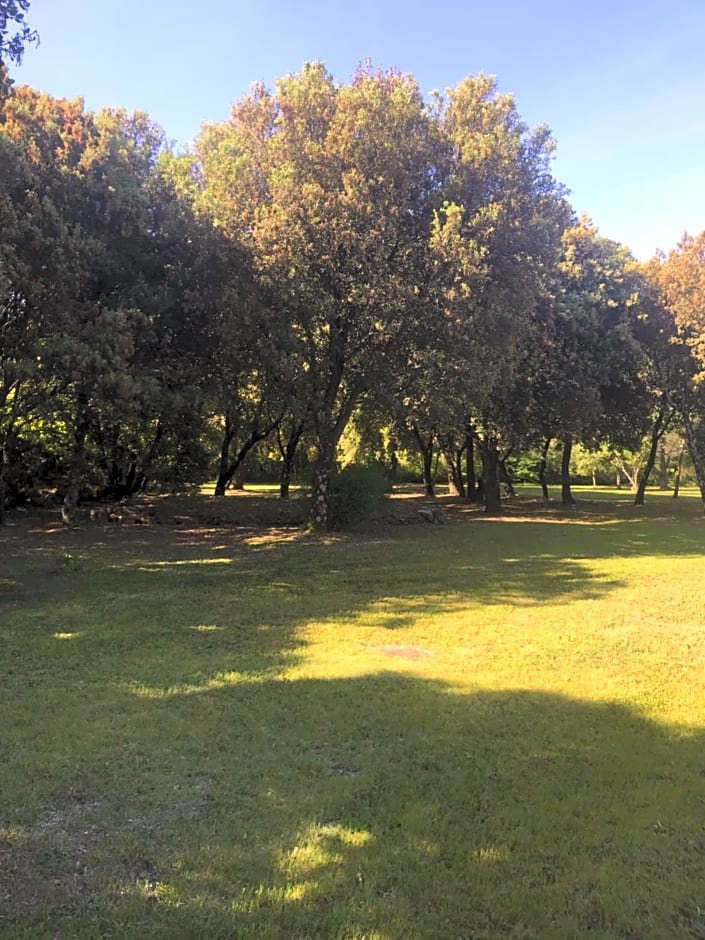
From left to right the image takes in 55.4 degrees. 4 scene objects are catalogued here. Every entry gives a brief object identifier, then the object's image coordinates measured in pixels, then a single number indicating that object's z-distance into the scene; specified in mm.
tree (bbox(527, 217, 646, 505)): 22453
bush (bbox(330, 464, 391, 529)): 18625
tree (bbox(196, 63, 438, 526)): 14859
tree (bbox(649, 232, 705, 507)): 23875
